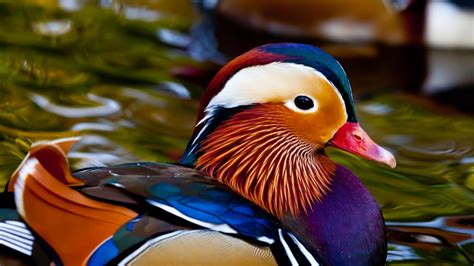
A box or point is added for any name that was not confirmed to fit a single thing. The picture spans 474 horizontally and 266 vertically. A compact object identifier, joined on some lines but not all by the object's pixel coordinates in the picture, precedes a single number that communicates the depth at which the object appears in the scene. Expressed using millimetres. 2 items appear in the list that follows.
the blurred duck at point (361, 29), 12727
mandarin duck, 6355
